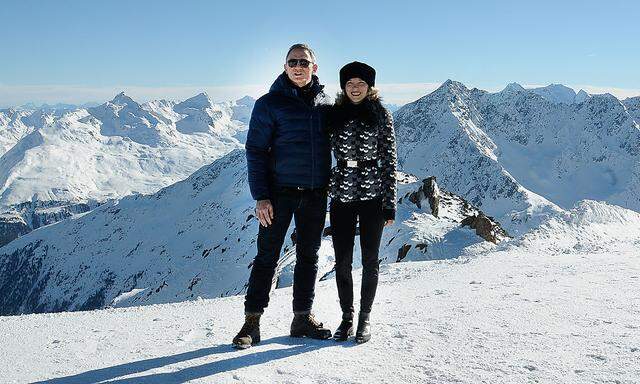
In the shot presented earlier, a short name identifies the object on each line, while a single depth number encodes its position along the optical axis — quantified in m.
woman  5.44
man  5.33
